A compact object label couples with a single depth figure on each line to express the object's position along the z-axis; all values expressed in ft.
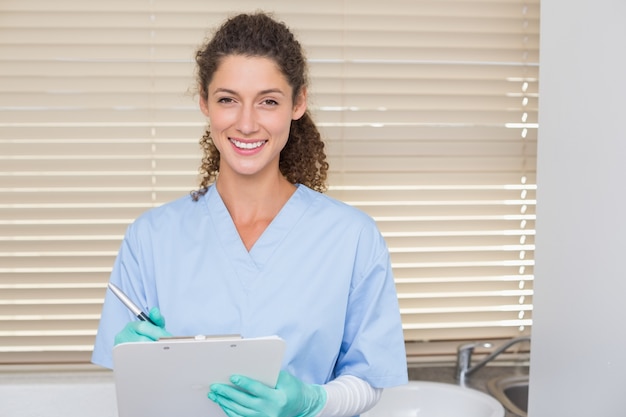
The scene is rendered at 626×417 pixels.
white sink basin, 6.53
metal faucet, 6.95
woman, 4.22
